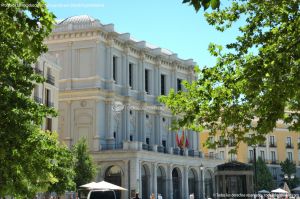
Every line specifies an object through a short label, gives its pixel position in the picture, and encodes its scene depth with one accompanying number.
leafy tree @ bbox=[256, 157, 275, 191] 78.81
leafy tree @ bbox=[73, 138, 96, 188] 45.75
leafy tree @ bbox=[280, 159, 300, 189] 81.38
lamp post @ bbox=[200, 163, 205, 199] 65.94
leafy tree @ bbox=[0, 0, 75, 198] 16.84
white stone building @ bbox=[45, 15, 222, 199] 54.31
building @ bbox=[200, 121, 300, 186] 85.50
